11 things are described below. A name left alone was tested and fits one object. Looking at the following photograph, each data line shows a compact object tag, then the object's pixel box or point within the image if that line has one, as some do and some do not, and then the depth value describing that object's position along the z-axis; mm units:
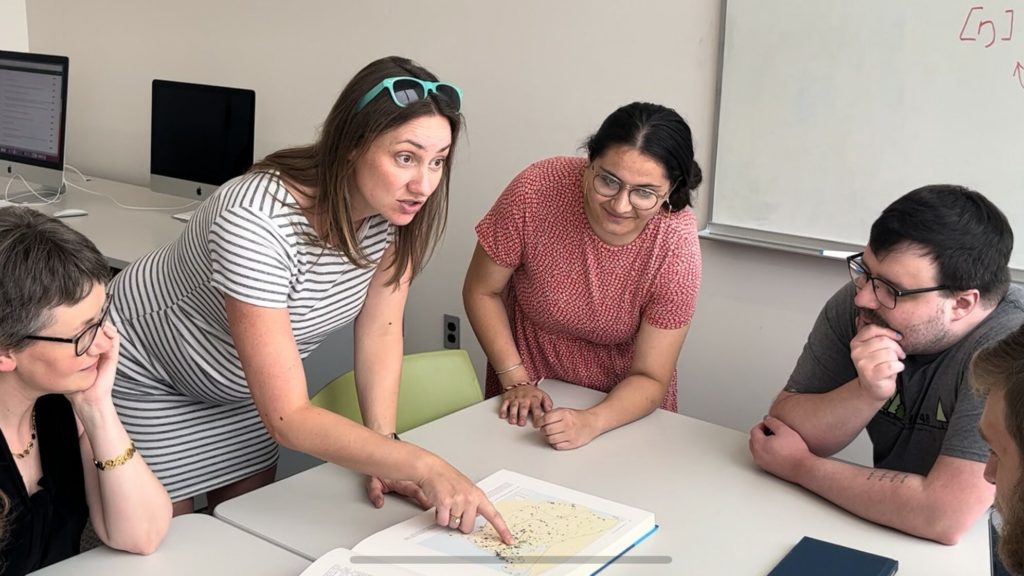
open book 1343
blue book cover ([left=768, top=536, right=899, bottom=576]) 1377
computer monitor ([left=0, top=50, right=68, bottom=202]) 3762
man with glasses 1528
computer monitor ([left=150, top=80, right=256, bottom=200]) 3420
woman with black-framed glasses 1341
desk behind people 3213
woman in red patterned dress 1984
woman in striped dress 1471
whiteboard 2383
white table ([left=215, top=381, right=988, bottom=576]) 1466
